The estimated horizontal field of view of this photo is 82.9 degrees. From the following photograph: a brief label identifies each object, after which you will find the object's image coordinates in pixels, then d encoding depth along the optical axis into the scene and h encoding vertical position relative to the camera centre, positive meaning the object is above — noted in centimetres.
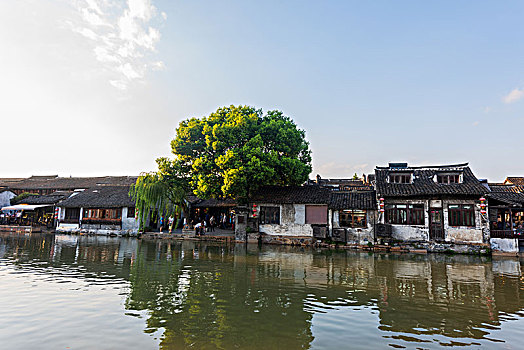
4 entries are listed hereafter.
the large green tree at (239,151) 2017 +454
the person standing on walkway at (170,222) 2384 -87
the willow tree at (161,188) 2334 +185
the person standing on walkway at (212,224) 2617 -110
